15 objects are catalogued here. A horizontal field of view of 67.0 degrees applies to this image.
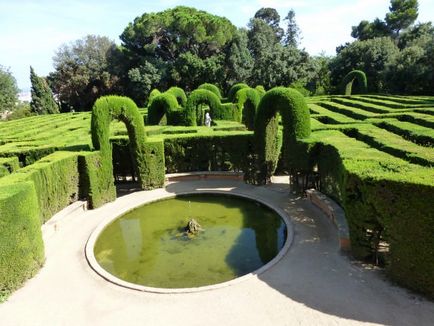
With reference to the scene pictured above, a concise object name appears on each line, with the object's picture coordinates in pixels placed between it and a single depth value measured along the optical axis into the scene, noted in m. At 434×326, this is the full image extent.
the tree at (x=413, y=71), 33.34
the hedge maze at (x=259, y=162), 7.07
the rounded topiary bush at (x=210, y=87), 29.76
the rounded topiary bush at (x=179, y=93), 28.91
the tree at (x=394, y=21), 59.38
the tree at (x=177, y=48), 45.94
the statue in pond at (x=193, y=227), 10.83
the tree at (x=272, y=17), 77.44
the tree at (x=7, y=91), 48.97
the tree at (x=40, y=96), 45.44
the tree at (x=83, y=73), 49.69
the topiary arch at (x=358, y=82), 39.28
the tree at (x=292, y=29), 73.44
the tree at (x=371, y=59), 41.00
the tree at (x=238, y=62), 46.81
